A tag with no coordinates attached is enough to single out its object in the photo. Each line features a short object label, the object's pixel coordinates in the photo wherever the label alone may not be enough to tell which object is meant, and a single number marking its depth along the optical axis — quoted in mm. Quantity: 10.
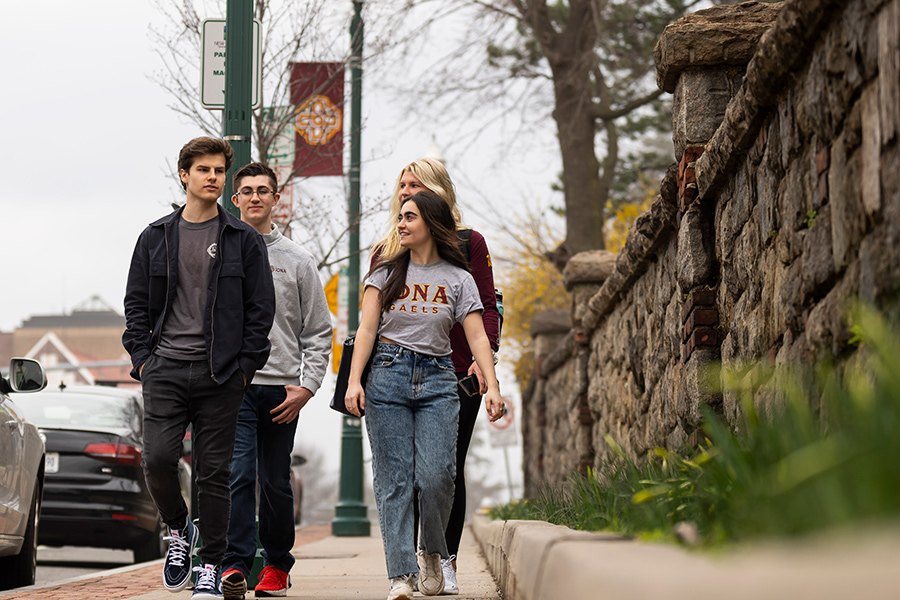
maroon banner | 22559
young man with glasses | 11103
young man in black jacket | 9949
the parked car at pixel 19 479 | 12925
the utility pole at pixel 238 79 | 13209
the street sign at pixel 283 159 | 21267
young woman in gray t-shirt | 9918
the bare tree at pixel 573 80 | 34353
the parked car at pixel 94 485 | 18945
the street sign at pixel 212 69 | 13894
